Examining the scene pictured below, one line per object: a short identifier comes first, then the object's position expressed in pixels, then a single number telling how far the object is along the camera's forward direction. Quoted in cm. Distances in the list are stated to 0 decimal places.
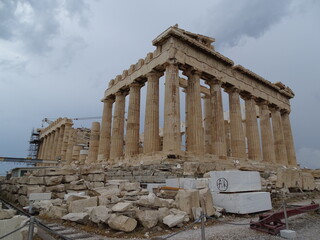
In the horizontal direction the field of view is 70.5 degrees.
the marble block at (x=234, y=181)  738
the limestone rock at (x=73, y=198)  769
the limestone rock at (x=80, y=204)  686
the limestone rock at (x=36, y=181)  986
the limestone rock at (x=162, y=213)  580
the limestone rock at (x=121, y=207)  576
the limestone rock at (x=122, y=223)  521
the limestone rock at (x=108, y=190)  846
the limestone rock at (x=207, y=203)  652
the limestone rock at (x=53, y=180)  970
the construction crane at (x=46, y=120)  6244
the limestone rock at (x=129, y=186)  919
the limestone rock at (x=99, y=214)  560
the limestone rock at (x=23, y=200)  944
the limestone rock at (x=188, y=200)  633
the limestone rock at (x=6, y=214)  541
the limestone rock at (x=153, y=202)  648
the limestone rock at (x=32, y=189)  933
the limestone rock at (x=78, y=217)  602
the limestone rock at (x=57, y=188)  959
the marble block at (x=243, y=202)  701
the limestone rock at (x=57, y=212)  704
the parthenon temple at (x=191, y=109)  1652
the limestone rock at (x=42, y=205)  784
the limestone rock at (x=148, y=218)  546
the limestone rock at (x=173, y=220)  551
